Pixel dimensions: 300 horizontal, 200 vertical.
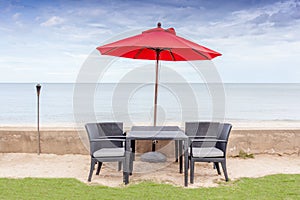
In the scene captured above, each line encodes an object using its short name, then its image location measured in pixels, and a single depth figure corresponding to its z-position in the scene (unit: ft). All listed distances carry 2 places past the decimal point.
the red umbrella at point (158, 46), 13.28
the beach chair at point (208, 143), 13.23
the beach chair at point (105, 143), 13.00
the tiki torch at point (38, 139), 17.10
